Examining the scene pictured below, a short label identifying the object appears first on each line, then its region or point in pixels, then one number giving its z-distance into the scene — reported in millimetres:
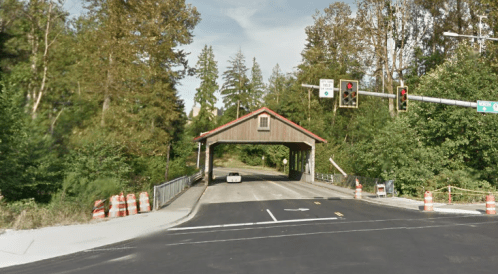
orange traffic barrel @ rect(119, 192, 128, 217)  15452
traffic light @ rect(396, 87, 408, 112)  16859
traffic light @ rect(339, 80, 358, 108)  16359
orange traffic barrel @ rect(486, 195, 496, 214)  16202
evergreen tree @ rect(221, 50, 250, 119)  90750
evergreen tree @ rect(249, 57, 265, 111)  92938
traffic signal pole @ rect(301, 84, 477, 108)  16953
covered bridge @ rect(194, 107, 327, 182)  39719
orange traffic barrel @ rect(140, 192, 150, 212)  16591
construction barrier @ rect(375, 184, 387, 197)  23250
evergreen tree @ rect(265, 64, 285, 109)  89312
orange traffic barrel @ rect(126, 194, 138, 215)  15977
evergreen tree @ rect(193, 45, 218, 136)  85319
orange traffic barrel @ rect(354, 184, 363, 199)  23906
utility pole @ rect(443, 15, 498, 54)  32922
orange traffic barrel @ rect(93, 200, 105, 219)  14865
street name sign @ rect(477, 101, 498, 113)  17719
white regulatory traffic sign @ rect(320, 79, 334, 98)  16047
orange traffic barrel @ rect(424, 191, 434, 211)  17531
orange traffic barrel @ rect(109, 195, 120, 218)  15258
